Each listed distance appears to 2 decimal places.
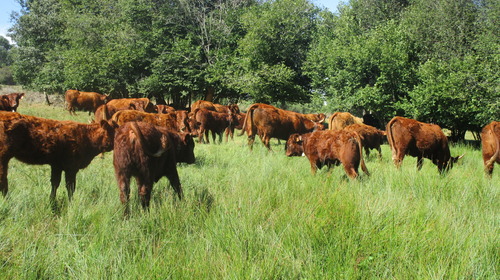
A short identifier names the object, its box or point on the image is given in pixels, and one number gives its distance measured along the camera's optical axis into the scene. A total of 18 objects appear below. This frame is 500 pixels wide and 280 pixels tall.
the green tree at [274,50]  22.42
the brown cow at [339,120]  14.02
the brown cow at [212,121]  13.15
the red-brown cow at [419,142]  7.83
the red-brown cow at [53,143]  4.14
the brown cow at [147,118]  8.80
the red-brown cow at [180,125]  8.34
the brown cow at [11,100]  14.04
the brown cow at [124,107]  12.61
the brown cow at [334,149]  5.93
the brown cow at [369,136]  9.82
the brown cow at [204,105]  16.45
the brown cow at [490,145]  7.16
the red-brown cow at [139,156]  3.90
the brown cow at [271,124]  11.69
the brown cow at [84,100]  22.19
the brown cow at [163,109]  14.32
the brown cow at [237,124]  14.74
